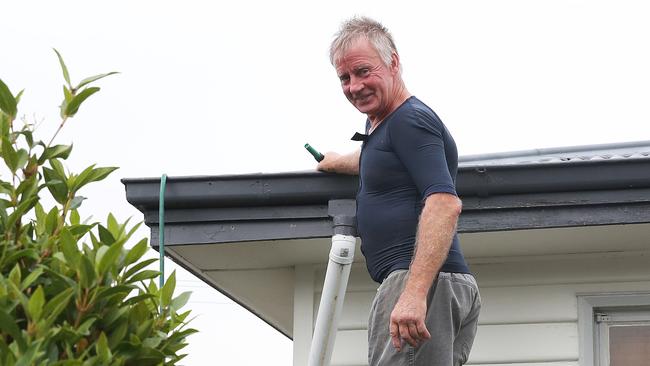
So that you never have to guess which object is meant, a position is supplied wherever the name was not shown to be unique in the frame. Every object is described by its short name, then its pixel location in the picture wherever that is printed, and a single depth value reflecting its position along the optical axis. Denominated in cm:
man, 411
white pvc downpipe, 440
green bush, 289
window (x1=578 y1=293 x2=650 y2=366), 598
